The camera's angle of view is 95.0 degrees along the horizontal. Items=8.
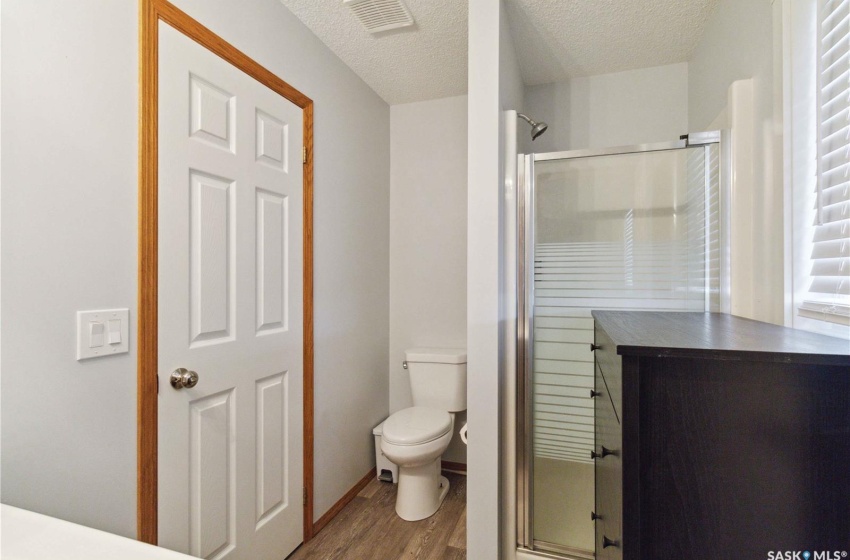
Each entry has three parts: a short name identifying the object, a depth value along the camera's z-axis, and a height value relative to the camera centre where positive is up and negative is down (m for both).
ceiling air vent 1.66 +1.18
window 0.92 +0.31
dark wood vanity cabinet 0.64 -0.29
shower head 1.78 +0.70
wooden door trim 1.13 +0.05
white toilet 1.92 -0.76
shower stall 1.59 +0.01
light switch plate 0.99 -0.14
